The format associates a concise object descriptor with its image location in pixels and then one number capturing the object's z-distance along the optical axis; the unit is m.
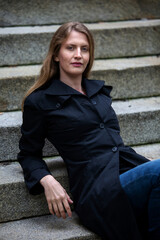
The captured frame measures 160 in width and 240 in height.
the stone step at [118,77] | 3.26
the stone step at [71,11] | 4.10
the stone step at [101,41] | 3.60
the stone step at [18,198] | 2.53
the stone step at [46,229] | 2.31
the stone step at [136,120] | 3.07
